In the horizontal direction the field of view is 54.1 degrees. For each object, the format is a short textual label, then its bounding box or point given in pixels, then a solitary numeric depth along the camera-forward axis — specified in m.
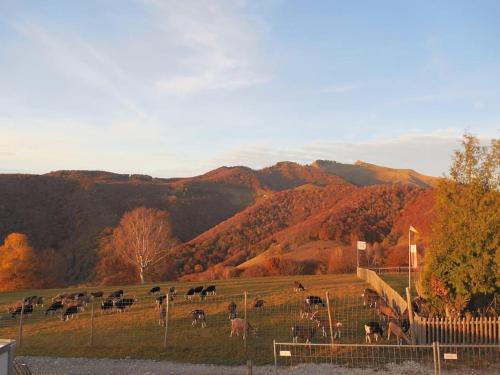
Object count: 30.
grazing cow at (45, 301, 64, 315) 27.50
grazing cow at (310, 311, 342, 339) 19.41
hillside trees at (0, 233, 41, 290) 49.84
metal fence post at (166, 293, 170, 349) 18.34
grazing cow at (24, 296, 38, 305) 31.32
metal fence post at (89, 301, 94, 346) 18.95
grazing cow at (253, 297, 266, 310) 26.00
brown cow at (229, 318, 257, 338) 19.80
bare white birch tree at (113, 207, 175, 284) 54.75
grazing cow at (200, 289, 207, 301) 30.96
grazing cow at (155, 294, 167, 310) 25.97
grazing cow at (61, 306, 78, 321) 25.59
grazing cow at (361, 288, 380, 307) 26.16
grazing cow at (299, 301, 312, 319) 23.20
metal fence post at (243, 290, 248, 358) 17.92
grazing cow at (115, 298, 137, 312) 27.67
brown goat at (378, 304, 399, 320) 21.57
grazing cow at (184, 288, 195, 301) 31.03
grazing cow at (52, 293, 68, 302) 31.82
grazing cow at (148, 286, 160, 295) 35.47
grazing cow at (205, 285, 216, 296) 33.28
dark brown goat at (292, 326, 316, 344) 17.83
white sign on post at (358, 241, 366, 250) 42.53
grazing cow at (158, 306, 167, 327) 22.73
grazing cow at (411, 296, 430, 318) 19.41
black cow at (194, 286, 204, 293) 32.59
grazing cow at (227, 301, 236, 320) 23.08
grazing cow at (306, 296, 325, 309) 26.12
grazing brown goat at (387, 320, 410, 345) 17.91
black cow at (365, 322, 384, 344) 18.43
